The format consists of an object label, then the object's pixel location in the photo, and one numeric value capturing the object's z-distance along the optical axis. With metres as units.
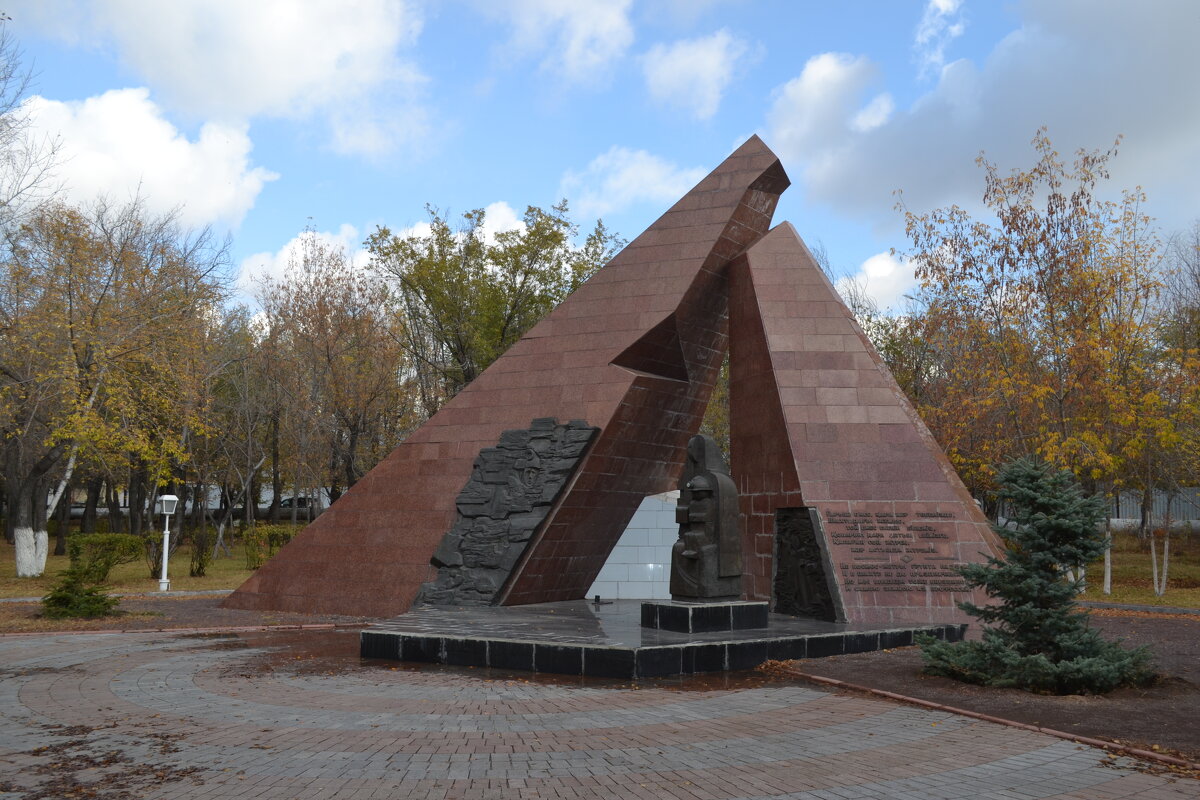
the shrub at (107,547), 23.76
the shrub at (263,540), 26.39
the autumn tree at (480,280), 31.05
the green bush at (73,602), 14.38
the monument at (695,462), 12.24
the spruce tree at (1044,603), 8.06
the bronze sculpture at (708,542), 11.05
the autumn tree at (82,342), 21.22
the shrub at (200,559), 24.37
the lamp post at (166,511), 18.42
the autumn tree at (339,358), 28.48
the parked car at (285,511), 56.34
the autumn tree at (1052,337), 19.29
